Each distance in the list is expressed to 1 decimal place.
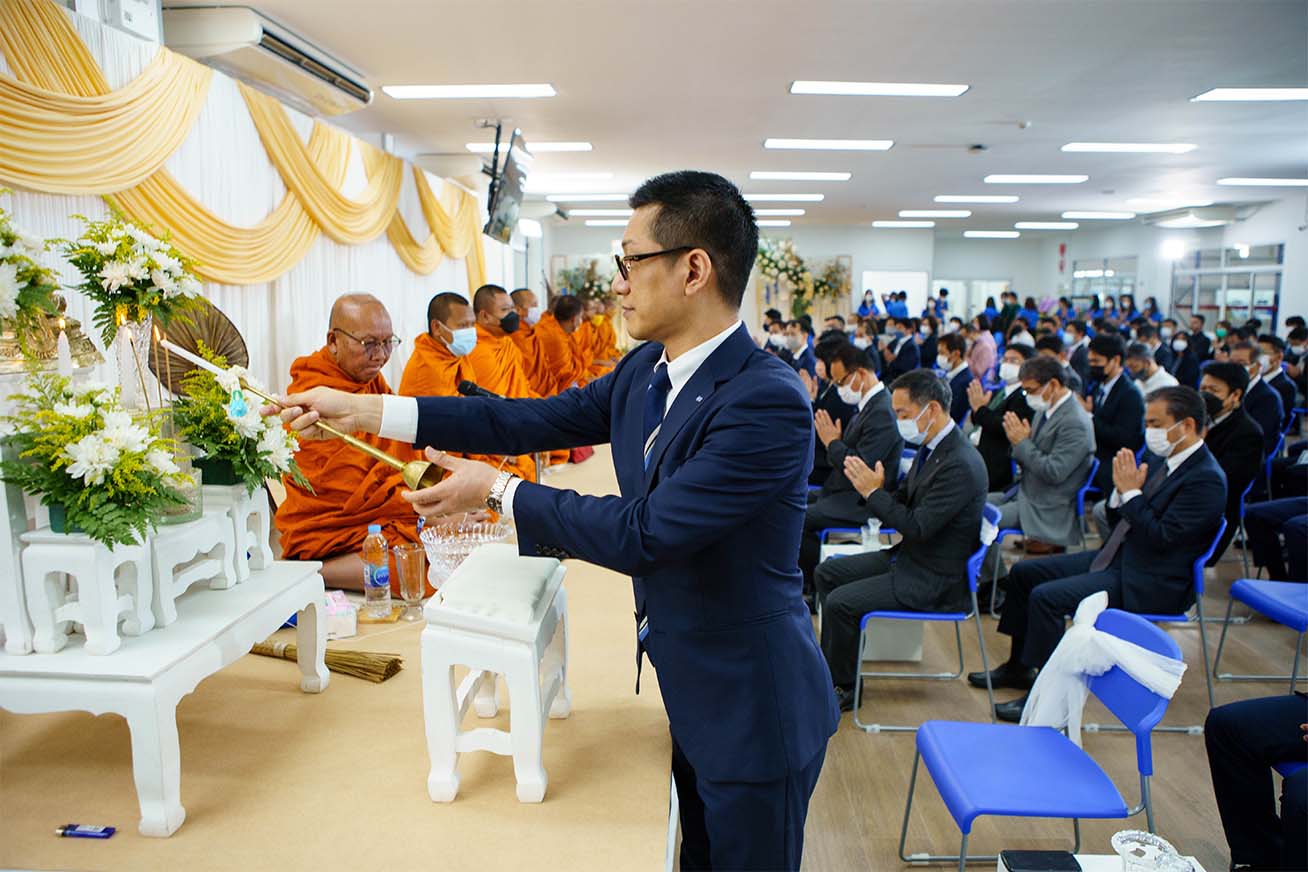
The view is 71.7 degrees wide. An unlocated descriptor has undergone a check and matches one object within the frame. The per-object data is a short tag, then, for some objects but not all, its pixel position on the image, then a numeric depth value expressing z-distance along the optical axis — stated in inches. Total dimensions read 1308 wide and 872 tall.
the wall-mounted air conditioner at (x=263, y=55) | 191.8
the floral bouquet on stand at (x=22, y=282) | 63.9
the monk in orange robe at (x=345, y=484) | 115.8
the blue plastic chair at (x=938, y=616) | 129.8
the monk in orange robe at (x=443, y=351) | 183.6
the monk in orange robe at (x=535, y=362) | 281.1
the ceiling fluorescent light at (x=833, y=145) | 339.3
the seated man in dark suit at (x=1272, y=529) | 190.2
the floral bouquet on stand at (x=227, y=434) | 76.2
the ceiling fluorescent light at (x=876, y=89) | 245.4
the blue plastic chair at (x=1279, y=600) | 129.4
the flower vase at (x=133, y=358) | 74.0
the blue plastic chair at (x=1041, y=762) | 80.0
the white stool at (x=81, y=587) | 62.4
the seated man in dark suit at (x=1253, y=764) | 90.6
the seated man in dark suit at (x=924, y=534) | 128.3
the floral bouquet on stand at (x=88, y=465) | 60.6
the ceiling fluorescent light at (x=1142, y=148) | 334.6
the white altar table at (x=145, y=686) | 60.5
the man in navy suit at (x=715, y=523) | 52.9
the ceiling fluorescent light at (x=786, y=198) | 529.0
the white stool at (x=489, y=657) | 64.8
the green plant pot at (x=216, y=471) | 77.3
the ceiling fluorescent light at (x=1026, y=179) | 424.8
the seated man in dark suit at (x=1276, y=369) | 290.0
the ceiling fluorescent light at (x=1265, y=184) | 442.9
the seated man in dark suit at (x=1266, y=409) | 245.0
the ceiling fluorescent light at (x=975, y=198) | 514.3
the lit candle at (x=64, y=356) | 75.8
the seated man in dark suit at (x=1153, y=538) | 127.1
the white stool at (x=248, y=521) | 77.2
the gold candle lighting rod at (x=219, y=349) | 61.8
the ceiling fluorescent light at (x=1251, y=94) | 241.8
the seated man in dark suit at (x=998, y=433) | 210.4
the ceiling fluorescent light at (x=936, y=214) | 610.6
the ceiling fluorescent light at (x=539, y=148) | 363.3
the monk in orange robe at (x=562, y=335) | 294.4
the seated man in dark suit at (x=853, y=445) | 176.6
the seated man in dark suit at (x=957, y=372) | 286.7
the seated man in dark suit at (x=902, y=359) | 397.7
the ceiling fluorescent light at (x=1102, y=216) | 623.8
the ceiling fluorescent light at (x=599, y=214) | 647.7
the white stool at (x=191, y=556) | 67.9
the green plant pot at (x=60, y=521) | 62.4
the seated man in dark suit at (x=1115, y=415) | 213.0
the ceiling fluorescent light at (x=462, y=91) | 262.7
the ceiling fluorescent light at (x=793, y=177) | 432.2
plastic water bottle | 103.9
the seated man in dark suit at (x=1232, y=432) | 178.5
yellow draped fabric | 130.7
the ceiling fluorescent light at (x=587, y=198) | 548.1
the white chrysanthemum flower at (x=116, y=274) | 70.0
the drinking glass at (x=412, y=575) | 104.6
